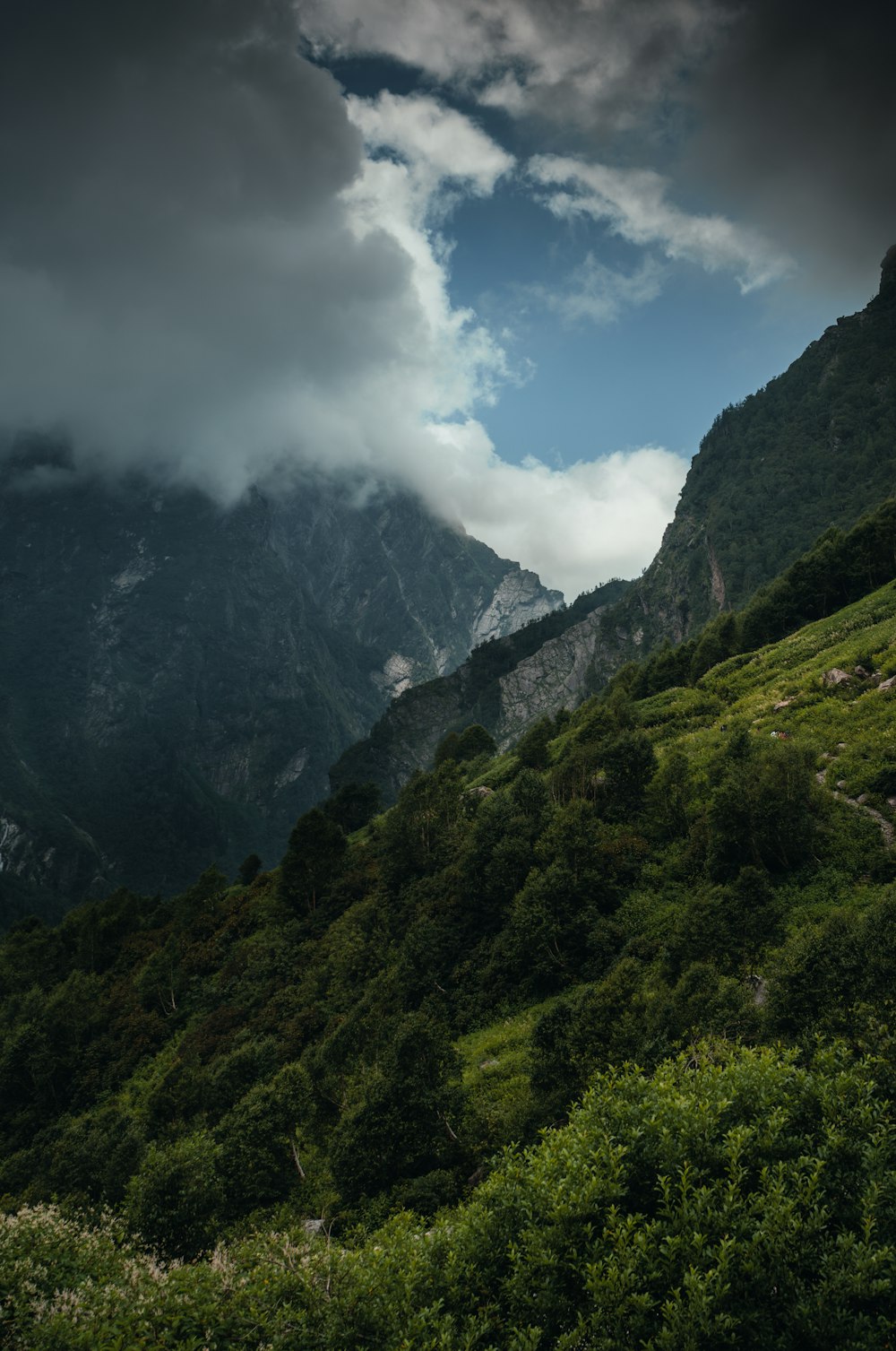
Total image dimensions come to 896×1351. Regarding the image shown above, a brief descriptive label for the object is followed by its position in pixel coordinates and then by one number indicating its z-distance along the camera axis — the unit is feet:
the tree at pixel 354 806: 337.72
